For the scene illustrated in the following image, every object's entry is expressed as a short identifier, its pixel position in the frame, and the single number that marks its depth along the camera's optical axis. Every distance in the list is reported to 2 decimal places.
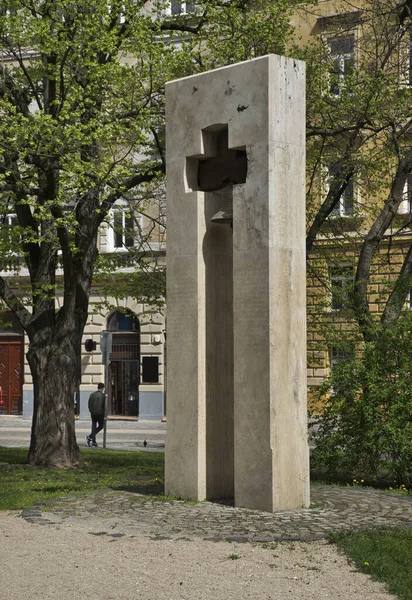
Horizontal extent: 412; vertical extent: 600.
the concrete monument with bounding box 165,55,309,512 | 12.39
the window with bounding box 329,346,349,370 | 15.77
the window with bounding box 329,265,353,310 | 16.45
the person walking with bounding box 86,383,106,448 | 27.95
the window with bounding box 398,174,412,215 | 32.94
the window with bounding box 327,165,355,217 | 21.16
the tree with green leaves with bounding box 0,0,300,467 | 17.86
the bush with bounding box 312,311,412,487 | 14.88
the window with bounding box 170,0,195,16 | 20.28
